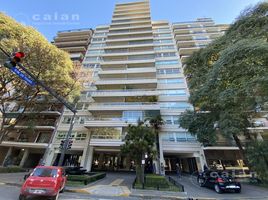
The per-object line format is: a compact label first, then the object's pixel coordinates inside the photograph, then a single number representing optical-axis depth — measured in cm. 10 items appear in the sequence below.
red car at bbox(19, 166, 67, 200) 786
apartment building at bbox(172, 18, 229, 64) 3882
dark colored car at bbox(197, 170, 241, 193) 1212
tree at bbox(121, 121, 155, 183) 1398
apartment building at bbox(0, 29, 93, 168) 2614
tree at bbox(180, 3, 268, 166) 1256
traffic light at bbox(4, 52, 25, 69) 601
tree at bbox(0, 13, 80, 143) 1616
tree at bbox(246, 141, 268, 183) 1442
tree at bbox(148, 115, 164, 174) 2441
